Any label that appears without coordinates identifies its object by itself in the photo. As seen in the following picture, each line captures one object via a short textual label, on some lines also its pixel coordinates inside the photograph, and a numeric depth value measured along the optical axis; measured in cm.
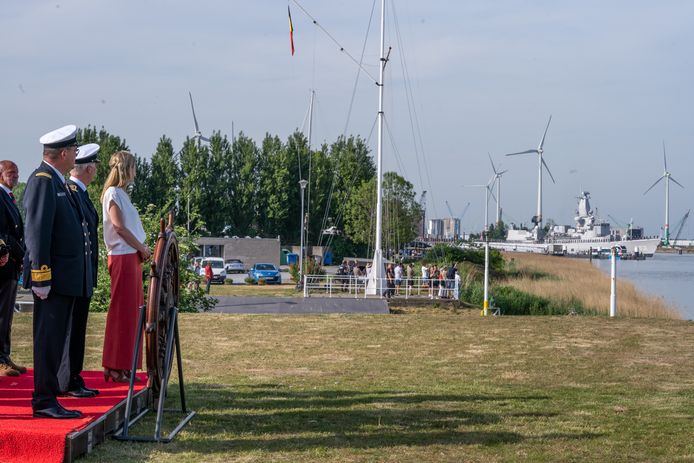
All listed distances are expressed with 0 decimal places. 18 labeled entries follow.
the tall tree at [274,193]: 9712
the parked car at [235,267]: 7612
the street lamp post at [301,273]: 5044
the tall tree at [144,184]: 9488
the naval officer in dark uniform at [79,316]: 722
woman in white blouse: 784
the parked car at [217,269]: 5932
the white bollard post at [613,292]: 2283
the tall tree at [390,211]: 7769
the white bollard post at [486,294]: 2974
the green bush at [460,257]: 5759
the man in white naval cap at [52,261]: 645
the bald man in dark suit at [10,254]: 834
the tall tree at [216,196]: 9650
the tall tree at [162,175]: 9631
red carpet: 577
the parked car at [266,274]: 6122
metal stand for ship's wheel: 680
